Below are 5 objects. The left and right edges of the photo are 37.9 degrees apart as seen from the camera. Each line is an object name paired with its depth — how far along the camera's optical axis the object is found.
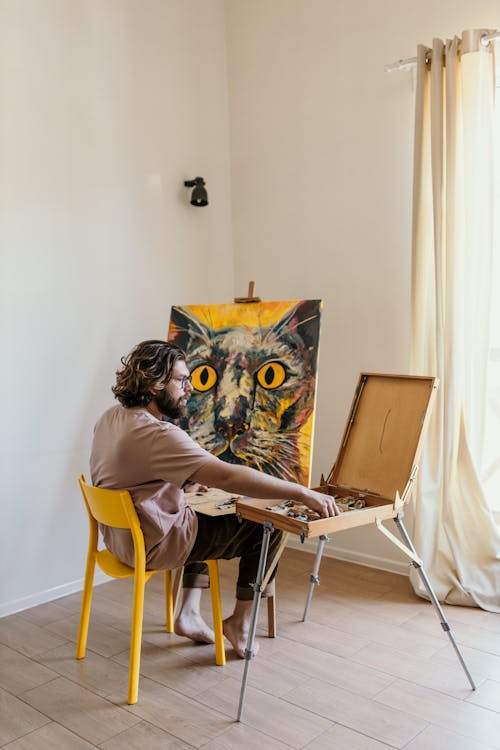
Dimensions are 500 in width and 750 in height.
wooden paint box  2.22
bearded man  2.11
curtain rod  2.98
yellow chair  2.19
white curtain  2.79
